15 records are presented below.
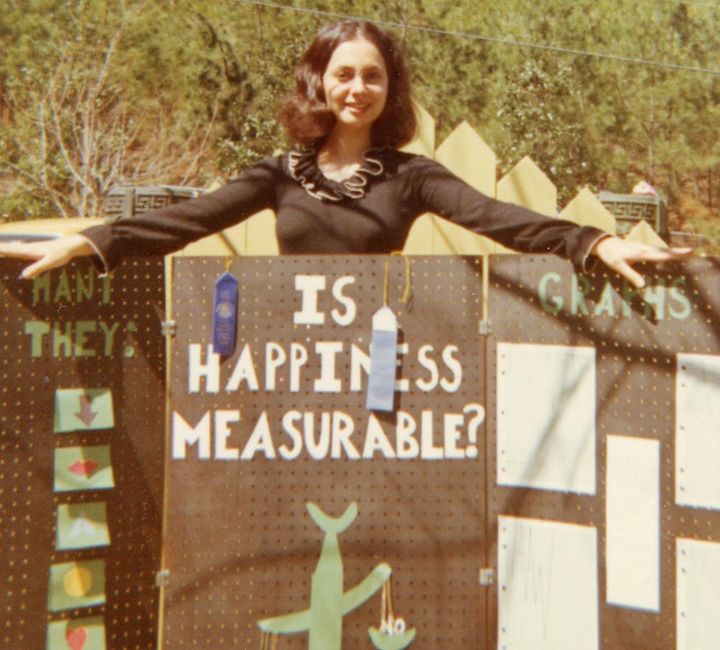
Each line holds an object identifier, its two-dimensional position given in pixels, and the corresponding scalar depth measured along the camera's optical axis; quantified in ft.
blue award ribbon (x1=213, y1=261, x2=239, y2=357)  9.79
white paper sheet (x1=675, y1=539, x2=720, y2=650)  8.83
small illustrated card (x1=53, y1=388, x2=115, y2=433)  9.82
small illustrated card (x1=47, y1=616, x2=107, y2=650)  9.87
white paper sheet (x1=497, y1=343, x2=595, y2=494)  9.30
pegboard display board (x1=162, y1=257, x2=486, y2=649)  9.68
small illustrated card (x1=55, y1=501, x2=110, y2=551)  9.86
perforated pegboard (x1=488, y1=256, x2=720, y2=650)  8.86
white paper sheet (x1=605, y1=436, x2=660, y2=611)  9.02
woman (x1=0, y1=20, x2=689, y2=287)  9.31
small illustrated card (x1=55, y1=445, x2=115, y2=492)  9.85
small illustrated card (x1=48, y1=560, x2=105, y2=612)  9.86
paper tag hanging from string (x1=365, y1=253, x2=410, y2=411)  9.56
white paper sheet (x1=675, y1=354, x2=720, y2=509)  8.77
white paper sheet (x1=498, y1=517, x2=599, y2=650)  9.37
